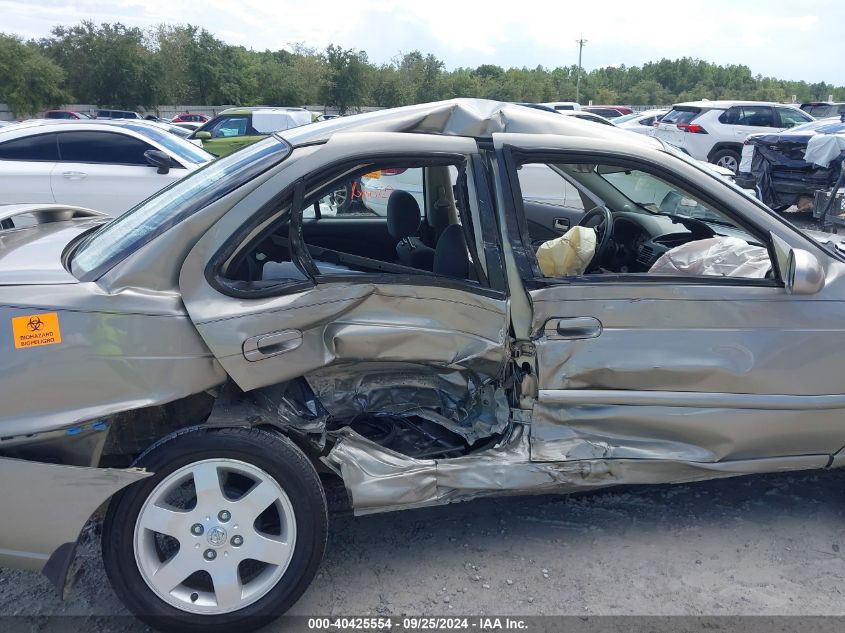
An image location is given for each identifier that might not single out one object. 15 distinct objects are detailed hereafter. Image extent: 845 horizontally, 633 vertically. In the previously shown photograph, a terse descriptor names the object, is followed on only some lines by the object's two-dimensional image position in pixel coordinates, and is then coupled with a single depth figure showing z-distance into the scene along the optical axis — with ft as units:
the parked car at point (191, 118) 102.78
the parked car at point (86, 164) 24.36
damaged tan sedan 7.47
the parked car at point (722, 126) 51.78
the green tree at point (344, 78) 162.30
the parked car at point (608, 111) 103.21
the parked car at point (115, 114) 104.33
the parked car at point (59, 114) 97.00
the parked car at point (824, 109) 71.74
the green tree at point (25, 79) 128.16
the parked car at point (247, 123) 52.70
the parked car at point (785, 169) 32.83
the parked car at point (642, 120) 61.77
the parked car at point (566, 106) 91.73
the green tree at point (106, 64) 140.15
